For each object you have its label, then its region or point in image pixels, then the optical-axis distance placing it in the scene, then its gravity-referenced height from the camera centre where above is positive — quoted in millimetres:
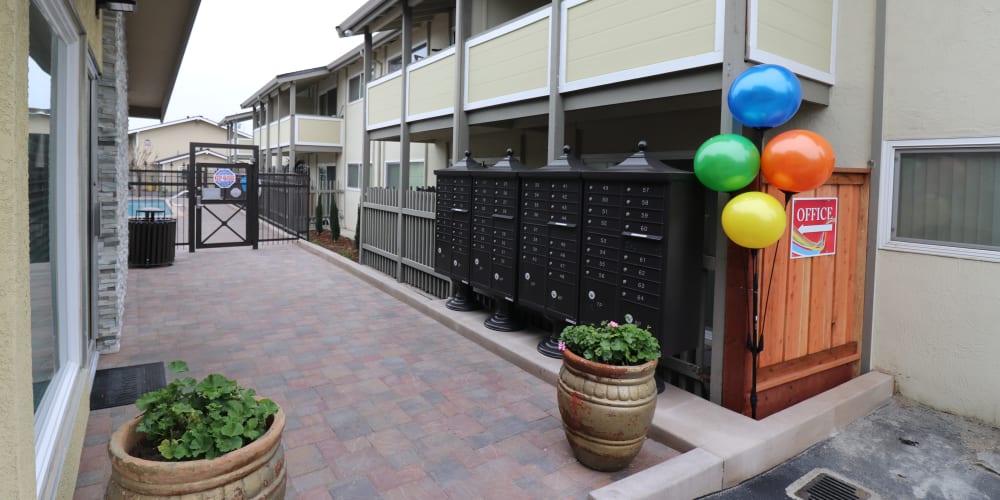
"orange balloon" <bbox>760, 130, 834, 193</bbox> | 3982 +436
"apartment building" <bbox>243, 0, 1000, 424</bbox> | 4613 +745
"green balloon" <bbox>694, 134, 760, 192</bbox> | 4125 +429
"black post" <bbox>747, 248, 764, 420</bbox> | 4387 -896
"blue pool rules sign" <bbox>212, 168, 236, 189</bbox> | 13898 +746
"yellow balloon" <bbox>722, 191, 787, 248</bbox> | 3971 +23
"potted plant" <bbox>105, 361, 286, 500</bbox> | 2211 -960
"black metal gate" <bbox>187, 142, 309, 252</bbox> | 13477 +245
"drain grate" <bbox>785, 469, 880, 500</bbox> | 3689 -1700
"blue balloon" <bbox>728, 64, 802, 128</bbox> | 3988 +881
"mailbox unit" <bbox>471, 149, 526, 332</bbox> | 6438 -234
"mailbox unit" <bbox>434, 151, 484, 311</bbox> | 7305 -183
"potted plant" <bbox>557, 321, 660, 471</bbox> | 3637 -1110
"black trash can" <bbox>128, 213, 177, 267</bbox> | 10883 -637
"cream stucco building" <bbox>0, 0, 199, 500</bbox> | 1750 -34
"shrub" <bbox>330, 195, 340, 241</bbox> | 16219 -331
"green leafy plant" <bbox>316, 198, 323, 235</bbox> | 18234 -185
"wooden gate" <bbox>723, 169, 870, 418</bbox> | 4523 -746
